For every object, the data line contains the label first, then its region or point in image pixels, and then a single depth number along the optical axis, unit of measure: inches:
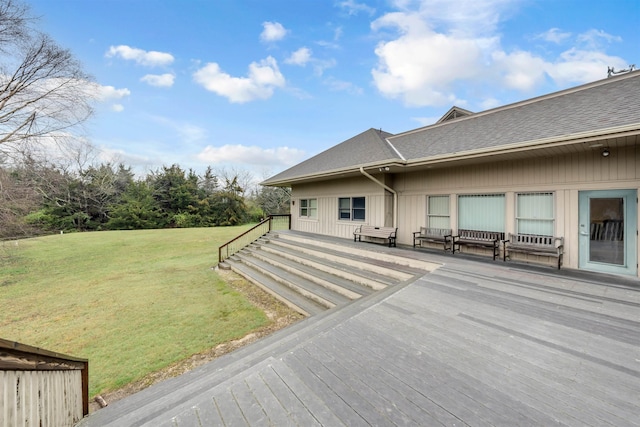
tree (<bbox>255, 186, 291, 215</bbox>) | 1348.4
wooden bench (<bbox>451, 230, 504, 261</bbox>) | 263.3
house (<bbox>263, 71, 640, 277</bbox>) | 200.1
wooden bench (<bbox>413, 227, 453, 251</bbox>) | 298.7
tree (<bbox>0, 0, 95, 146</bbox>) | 351.9
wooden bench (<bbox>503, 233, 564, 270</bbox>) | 223.9
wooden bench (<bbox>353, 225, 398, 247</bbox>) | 336.2
